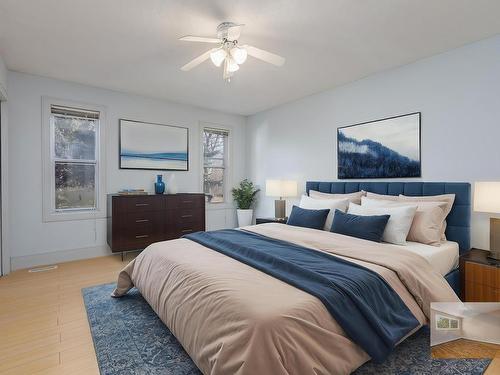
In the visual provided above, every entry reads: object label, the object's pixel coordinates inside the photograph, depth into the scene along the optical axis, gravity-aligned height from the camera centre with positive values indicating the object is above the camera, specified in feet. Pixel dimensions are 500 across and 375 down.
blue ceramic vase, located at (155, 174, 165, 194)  14.48 +0.01
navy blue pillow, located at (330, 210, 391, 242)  8.61 -1.35
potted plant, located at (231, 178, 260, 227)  17.67 -1.07
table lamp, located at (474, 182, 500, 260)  7.45 -0.56
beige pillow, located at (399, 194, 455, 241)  9.03 -0.53
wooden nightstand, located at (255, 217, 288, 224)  13.50 -1.77
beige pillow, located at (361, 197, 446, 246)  8.60 -1.26
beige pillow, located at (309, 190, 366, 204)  11.11 -0.48
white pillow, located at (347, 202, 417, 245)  8.54 -1.25
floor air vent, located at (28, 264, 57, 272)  11.69 -3.51
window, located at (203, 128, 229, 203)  17.49 +1.47
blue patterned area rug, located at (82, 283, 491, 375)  5.46 -3.67
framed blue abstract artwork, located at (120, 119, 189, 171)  14.30 +2.21
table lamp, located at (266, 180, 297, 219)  14.26 -0.31
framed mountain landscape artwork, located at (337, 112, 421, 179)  10.48 +1.50
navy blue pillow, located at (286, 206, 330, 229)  10.52 -1.31
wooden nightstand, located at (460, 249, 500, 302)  7.32 -2.61
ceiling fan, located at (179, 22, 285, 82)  7.57 +3.92
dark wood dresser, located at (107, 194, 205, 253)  12.65 -1.59
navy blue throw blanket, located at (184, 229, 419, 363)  4.78 -2.00
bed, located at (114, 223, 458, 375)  4.09 -2.26
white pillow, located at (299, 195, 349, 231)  10.64 -0.83
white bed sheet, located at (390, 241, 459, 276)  7.67 -2.03
